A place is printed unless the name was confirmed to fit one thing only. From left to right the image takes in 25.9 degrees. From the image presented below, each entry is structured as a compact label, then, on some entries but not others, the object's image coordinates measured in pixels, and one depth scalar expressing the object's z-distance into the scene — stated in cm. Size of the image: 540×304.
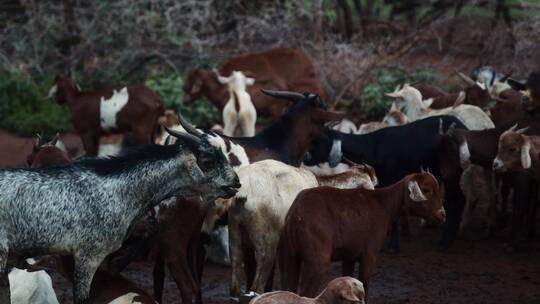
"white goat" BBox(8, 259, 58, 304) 903
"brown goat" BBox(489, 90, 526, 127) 1391
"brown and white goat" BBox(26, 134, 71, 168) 1086
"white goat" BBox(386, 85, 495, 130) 1377
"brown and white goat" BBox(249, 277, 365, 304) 756
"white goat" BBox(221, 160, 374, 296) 958
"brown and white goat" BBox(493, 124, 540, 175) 1102
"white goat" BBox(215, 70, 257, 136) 1495
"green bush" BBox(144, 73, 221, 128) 1794
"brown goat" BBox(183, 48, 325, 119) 1620
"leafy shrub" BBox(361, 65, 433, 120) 1788
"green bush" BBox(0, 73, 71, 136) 1795
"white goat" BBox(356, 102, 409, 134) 1416
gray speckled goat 814
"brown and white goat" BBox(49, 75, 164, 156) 1523
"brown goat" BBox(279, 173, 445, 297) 892
